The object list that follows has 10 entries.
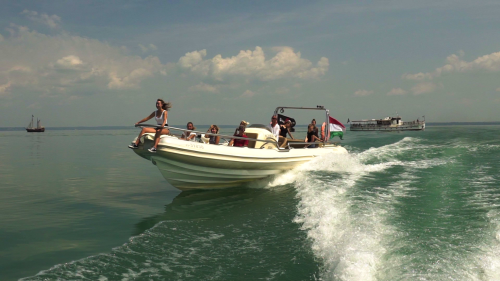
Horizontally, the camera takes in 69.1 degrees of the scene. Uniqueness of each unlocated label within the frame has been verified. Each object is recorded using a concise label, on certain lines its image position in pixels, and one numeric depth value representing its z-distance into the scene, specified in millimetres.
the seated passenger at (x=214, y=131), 12188
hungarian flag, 16906
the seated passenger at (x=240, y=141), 12148
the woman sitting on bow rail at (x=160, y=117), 9719
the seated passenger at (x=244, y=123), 12184
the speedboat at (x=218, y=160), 10094
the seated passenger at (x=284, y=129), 15141
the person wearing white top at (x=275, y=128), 13681
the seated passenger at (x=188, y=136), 11080
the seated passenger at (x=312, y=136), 15578
